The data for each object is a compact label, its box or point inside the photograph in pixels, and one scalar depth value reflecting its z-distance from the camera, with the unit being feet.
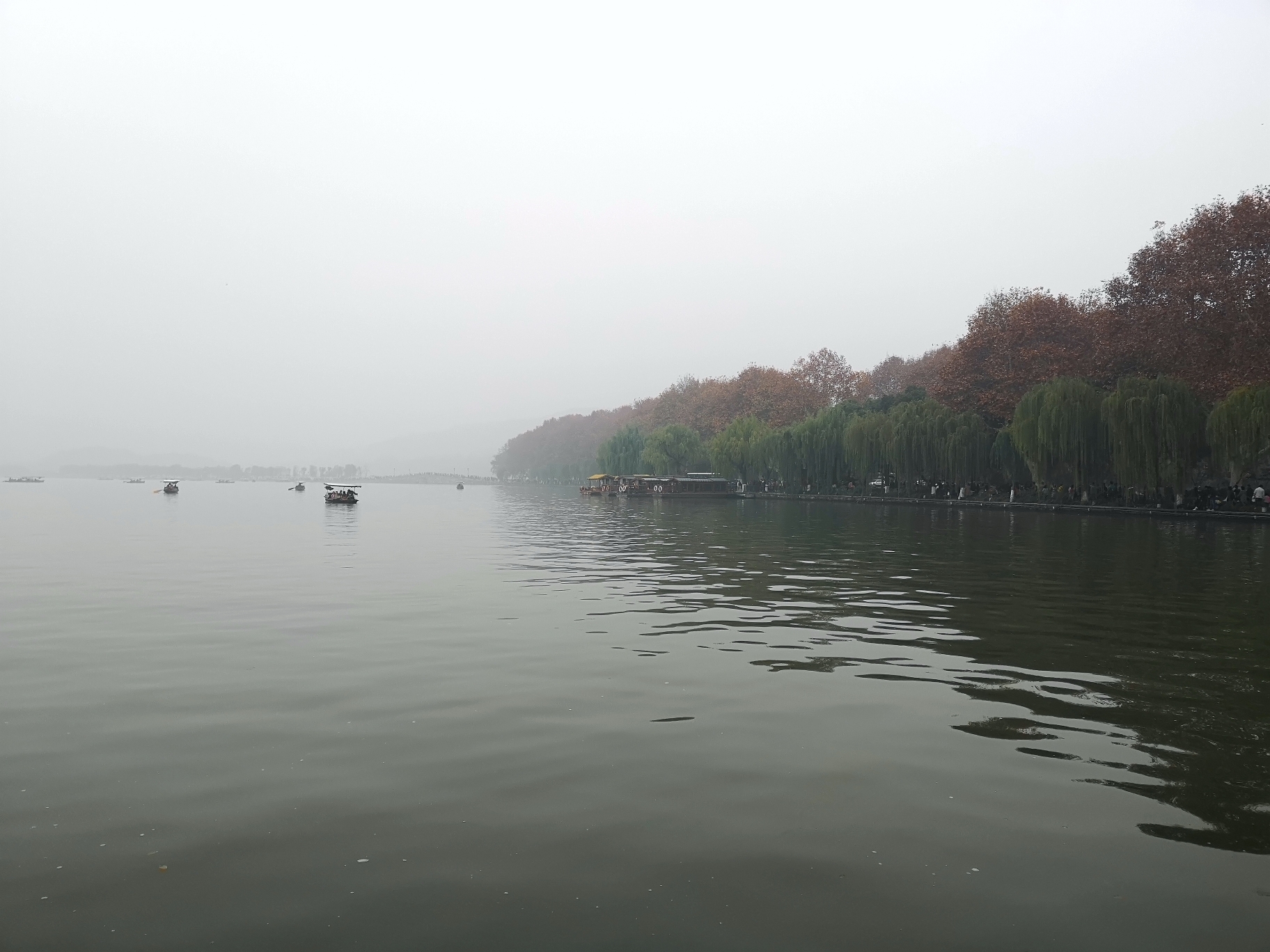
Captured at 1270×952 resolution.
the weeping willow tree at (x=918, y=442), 207.92
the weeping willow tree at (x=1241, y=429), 133.28
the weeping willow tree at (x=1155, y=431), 148.25
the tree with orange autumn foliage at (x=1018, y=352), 195.21
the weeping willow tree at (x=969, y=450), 201.46
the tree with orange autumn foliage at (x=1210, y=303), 148.56
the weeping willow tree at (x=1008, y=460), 196.95
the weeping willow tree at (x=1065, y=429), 164.66
